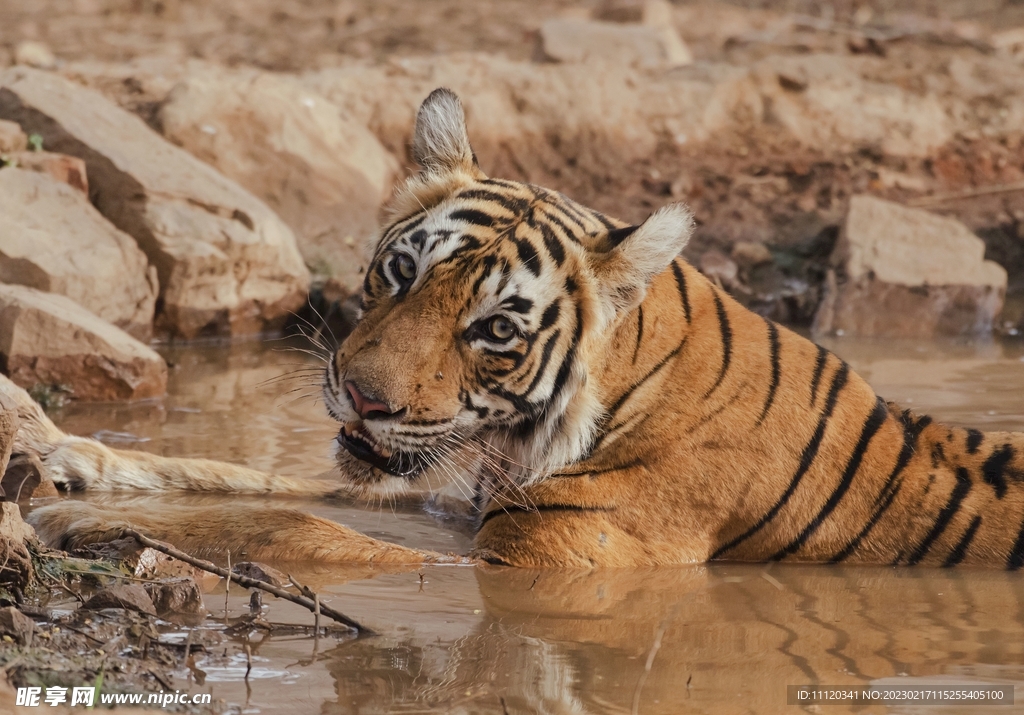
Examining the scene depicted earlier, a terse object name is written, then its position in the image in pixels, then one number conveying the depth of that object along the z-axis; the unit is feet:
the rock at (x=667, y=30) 71.51
